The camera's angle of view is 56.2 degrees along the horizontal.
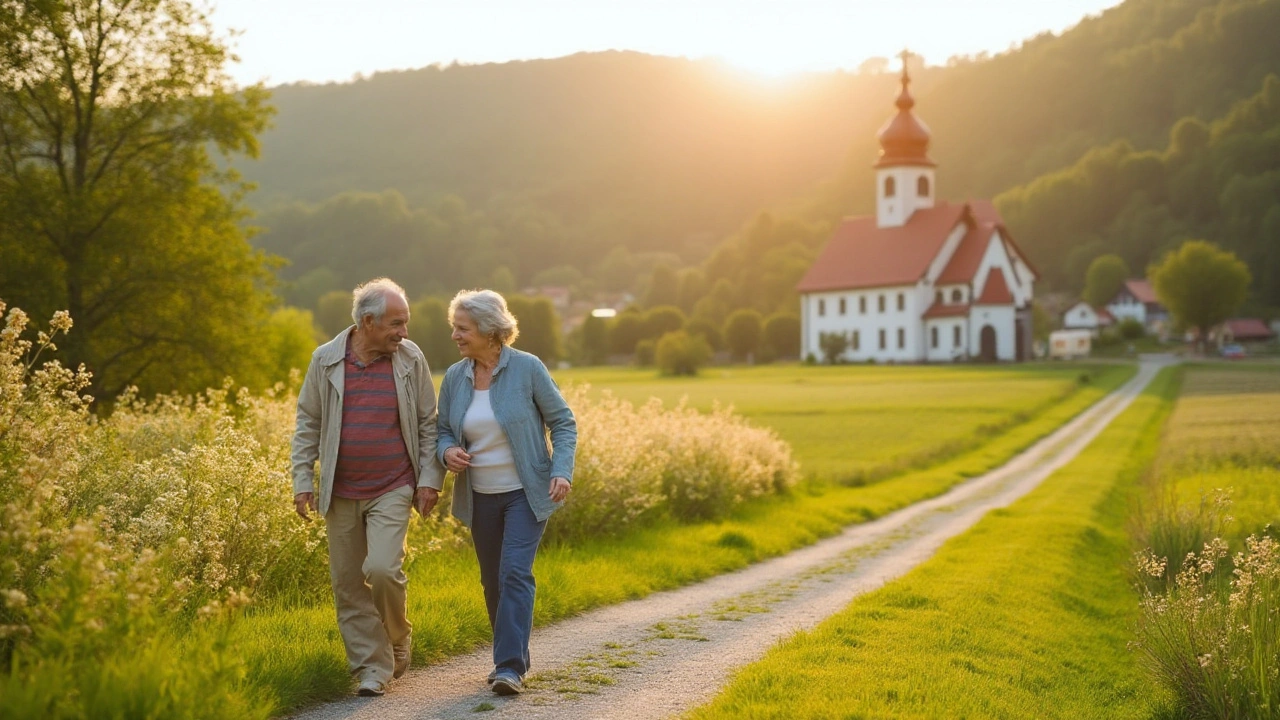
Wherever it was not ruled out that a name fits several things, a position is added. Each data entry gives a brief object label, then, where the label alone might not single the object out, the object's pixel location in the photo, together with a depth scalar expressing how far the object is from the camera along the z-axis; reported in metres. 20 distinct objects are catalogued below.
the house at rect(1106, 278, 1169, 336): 131.38
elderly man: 7.06
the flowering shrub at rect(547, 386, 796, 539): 12.96
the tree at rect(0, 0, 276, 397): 21.58
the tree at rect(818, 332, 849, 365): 89.50
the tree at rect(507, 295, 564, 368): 115.12
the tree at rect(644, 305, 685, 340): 113.38
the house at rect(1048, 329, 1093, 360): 95.31
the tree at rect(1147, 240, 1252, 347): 95.56
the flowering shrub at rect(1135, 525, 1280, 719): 7.45
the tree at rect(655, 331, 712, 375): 78.00
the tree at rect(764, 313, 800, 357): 101.81
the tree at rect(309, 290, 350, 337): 121.06
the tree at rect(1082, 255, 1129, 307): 132.62
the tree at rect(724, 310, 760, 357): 101.38
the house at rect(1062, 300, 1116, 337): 127.56
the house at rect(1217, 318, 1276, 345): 115.38
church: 82.94
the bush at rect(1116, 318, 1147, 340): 107.12
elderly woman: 7.07
